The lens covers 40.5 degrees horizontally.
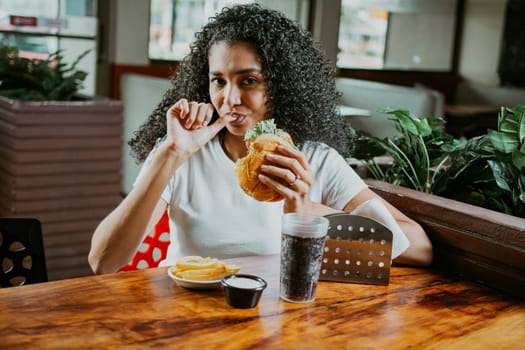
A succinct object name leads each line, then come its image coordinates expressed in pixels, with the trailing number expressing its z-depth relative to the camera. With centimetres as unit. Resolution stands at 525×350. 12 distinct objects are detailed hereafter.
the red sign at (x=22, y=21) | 520
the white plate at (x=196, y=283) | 158
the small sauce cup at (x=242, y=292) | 149
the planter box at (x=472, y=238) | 180
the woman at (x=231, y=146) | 182
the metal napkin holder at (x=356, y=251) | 177
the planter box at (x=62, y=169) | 375
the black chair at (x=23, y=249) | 187
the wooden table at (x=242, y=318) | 133
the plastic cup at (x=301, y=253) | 153
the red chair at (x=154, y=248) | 237
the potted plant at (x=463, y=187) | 184
